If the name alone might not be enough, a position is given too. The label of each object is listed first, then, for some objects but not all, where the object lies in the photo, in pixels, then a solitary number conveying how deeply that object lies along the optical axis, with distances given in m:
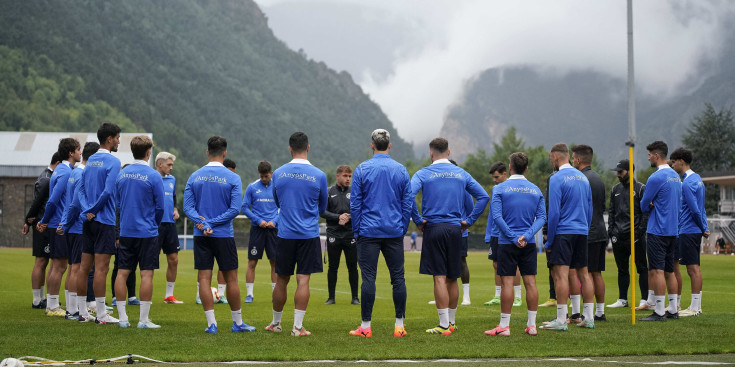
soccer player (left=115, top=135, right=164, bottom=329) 11.17
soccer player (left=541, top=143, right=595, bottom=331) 11.20
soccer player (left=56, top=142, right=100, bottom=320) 12.30
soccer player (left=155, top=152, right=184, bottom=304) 14.45
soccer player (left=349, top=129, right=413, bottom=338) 10.57
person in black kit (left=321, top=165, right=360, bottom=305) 15.73
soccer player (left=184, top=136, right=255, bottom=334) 10.78
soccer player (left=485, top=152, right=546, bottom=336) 10.70
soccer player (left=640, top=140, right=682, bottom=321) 12.67
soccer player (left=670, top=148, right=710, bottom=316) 13.27
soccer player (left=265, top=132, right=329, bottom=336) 10.59
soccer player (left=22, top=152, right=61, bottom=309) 13.73
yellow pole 11.63
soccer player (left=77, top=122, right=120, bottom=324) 11.53
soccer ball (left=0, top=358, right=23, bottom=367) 7.34
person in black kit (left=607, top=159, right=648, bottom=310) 14.86
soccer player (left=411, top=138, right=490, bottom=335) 10.80
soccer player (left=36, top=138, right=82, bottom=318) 13.02
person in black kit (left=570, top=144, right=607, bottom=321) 12.36
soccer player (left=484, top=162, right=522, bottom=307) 13.26
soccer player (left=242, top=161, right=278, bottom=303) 15.63
